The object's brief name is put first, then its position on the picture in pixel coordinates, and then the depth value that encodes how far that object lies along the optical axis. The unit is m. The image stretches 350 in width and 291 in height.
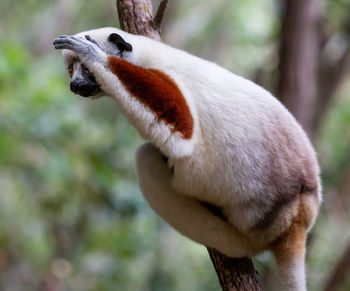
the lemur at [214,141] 6.36
